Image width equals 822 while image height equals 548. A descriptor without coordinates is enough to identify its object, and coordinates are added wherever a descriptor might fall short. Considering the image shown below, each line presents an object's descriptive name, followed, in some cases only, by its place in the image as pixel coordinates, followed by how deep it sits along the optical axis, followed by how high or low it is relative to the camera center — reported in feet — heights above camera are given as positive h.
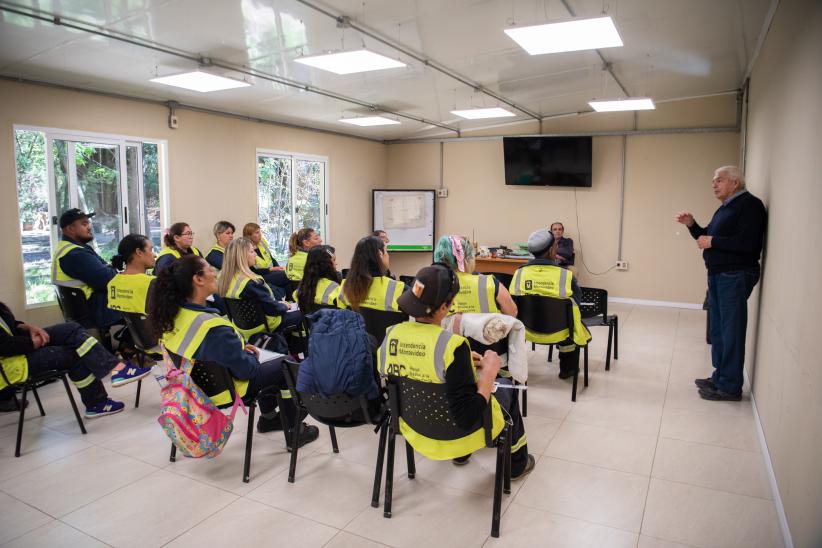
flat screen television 27.61 +3.13
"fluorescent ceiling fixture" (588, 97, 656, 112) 20.15 +4.37
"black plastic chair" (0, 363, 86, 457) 10.63 -3.16
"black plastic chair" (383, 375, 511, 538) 7.52 -2.67
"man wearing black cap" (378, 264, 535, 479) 7.29 -1.83
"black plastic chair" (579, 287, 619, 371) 15.85 -2.40
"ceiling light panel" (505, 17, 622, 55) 11.62 +4.08
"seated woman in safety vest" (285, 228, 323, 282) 17.47 -0.86
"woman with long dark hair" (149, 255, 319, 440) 9.10 -1.64
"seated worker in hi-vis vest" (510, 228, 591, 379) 12.98 -1.30
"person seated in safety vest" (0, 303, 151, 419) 10.78 -2.84
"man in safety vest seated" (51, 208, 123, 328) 14.58 -1.20
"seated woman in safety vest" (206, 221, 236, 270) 19.86 -0.71
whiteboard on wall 32.37 +0.25
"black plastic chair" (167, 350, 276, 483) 9.36 -2.67
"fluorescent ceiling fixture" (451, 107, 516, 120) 22.45 +4.48
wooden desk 27.04 -2.05
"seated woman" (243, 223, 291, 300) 20.18 -1.61
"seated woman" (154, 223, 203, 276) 17.51 -0.67
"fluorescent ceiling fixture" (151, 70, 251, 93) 15.92 +4.08
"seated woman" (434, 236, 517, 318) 11.30 -1.27
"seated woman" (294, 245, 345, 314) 12.54 -1.34
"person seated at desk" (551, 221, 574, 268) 27.35 -1.06
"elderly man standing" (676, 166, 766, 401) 12.33 -0.96
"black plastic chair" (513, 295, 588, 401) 13.05 -2.12
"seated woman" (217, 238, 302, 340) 13.24 -1.42
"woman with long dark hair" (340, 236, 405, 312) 11.35 -1.22
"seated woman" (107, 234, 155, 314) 12.32 -1.27
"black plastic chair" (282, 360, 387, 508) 8.59 -2.93
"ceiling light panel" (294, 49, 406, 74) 13.92 +4.11
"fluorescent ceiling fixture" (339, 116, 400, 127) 24.86 +4.55
